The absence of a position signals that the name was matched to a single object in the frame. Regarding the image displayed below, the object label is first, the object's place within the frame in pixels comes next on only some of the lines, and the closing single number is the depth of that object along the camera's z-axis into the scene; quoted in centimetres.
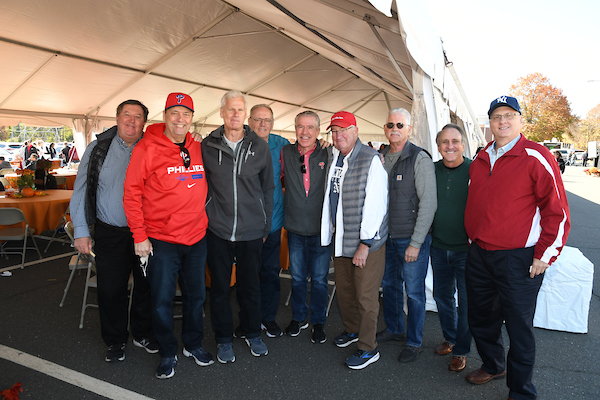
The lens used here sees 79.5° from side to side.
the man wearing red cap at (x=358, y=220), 265
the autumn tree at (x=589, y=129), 4877
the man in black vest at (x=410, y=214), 270
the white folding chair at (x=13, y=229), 480
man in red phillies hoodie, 243
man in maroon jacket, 207
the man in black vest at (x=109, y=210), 262
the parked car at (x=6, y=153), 2507
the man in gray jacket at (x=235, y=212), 269
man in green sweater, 267
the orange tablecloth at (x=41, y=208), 536
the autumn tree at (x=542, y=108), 3875
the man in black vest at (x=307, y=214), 302
